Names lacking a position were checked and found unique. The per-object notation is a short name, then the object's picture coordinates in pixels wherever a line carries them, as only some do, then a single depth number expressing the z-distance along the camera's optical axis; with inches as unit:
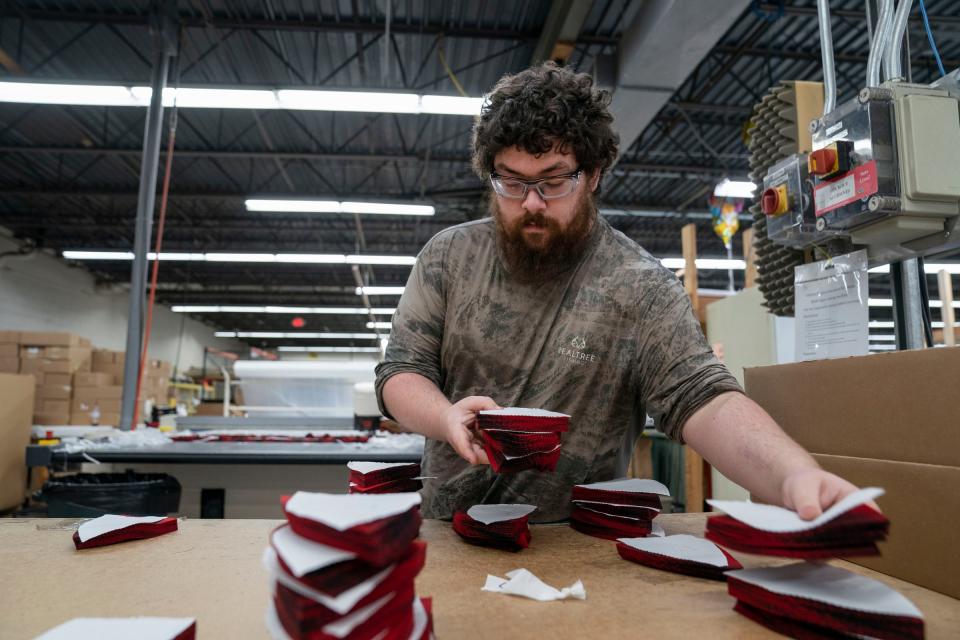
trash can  97.0
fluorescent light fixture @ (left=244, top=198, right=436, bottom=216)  303.9
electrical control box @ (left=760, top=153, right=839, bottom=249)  47.6
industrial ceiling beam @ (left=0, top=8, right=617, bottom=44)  218.1
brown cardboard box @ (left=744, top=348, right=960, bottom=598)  31.8
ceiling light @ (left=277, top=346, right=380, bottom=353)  903.1
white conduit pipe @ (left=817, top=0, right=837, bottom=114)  48.3
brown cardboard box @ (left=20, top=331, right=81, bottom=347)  276.1
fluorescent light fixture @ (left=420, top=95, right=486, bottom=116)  188.1
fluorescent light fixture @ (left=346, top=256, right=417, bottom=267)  396.5
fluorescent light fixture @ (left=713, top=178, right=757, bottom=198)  258.1
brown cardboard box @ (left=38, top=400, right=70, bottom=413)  268.5
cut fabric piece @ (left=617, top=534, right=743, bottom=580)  34.3
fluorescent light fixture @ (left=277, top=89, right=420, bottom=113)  186.2
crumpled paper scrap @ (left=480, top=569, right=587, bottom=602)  30.8
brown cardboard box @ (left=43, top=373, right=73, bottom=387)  271.6
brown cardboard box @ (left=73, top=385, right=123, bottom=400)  272.5
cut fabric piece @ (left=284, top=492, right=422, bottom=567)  20.6
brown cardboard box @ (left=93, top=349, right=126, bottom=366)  306.8
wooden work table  27.9
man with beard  49.7
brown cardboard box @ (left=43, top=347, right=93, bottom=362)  275.3
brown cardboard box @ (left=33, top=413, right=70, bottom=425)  264.4
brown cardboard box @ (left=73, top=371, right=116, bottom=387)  273.4
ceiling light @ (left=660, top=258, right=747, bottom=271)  392.2
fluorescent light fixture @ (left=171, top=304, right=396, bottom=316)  613.3
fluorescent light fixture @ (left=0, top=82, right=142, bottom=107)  179.6
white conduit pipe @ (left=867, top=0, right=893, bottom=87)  43.2
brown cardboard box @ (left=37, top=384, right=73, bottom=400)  269.0
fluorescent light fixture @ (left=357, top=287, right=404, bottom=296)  483.8
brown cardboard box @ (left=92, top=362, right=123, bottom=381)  307.6
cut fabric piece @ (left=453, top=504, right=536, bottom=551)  39.7
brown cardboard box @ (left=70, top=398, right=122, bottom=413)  270.4
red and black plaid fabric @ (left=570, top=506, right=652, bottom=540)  42.9
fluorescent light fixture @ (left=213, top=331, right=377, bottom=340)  772.0
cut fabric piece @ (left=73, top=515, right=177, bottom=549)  40.4
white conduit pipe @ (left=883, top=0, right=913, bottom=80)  43.0
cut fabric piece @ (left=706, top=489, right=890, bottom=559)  24.2
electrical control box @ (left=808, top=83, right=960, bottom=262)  39.4
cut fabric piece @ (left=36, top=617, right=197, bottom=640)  23.2
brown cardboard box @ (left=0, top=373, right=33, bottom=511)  149.9
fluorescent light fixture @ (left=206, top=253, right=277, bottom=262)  405.4
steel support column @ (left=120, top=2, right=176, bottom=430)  166.4
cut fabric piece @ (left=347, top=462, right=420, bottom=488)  41.7
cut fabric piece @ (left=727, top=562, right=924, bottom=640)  24.3
